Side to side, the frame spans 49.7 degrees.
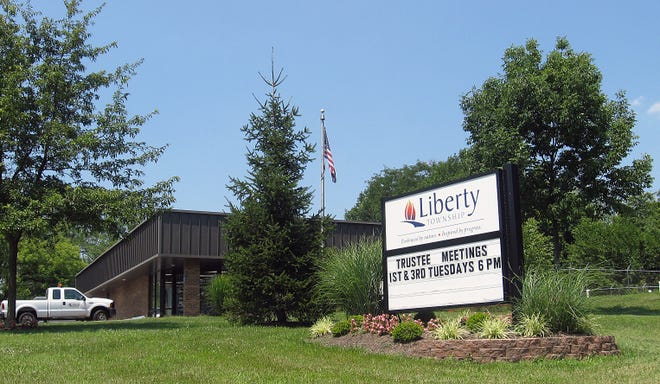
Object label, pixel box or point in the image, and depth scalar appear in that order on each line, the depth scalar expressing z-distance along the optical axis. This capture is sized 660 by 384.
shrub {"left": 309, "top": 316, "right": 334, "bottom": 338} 14.85
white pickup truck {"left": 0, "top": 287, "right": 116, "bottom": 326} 30.34
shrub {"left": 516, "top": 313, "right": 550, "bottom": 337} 11.57
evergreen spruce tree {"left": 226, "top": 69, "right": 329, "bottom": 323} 18.91
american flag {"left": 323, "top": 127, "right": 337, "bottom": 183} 31.55
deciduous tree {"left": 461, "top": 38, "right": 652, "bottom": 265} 24.06
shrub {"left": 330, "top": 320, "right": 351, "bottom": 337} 14.35
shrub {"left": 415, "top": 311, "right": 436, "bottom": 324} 14.42
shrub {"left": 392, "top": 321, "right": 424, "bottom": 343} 12.66
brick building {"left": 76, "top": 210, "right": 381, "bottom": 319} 30.08
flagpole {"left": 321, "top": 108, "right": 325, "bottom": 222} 30.65
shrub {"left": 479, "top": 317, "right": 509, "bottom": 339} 11.62
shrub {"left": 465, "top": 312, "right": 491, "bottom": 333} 12.16
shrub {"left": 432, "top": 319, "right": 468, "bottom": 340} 11.95
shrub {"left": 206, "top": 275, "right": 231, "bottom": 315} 26.19
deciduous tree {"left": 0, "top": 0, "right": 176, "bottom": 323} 19.39
